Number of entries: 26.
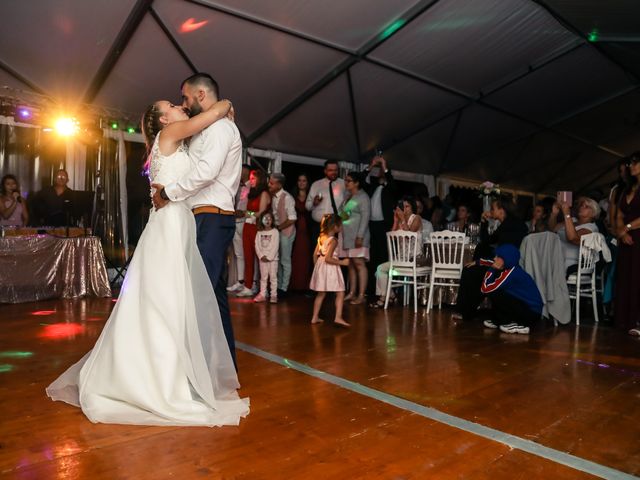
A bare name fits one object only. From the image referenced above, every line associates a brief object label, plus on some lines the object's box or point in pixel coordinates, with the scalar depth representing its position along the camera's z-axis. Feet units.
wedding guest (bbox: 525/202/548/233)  19.30
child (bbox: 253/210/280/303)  18.78
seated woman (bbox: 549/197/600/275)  15.44
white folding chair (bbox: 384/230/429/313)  16.97
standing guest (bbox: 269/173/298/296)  20.21
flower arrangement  17.56
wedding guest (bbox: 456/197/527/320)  15.10
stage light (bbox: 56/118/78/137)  20.88
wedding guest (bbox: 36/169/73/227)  20.56
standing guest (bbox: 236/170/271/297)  19.58
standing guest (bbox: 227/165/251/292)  20.83
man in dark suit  20.29
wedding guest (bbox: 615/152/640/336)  13.80
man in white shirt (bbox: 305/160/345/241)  20.81
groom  7.52
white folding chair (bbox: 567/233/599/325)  15.30
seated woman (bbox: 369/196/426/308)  18.19
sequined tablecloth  17.13
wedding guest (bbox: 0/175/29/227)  19.06
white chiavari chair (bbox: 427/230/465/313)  16.47
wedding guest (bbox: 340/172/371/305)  18.74
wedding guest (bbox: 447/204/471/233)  19.61
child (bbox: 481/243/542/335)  13.62
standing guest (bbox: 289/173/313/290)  22.41
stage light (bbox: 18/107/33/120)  19.60
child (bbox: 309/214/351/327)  13.96
